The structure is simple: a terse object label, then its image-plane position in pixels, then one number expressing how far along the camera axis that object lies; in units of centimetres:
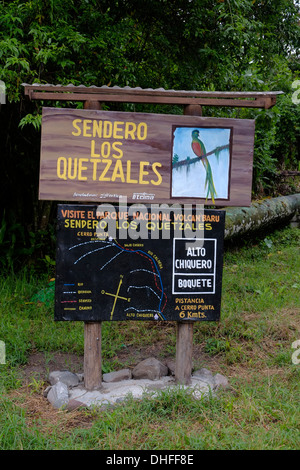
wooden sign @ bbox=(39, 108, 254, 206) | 360
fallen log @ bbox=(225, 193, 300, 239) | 756
